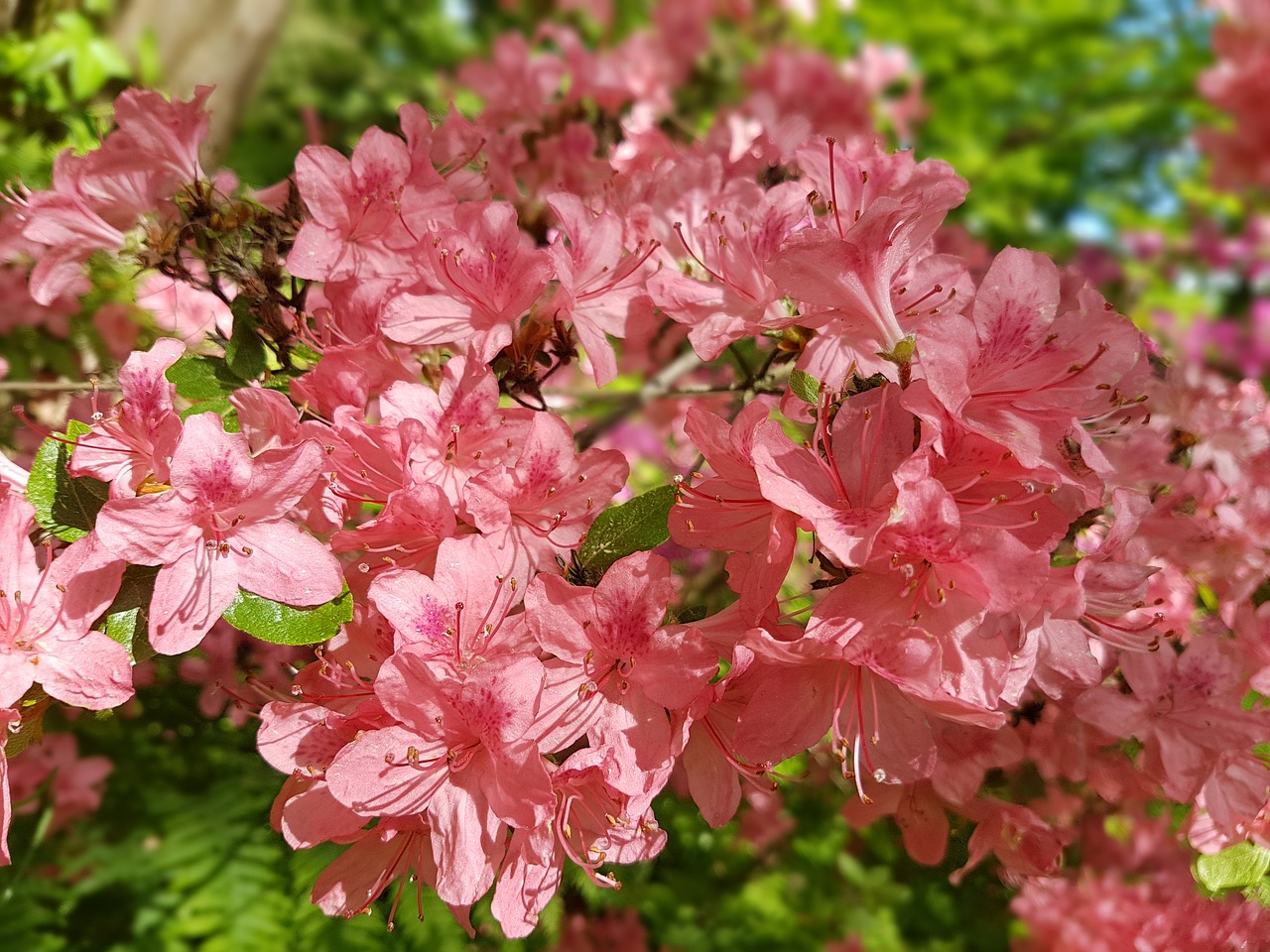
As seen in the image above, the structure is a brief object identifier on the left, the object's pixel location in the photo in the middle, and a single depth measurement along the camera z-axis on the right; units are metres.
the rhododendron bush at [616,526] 0.21
